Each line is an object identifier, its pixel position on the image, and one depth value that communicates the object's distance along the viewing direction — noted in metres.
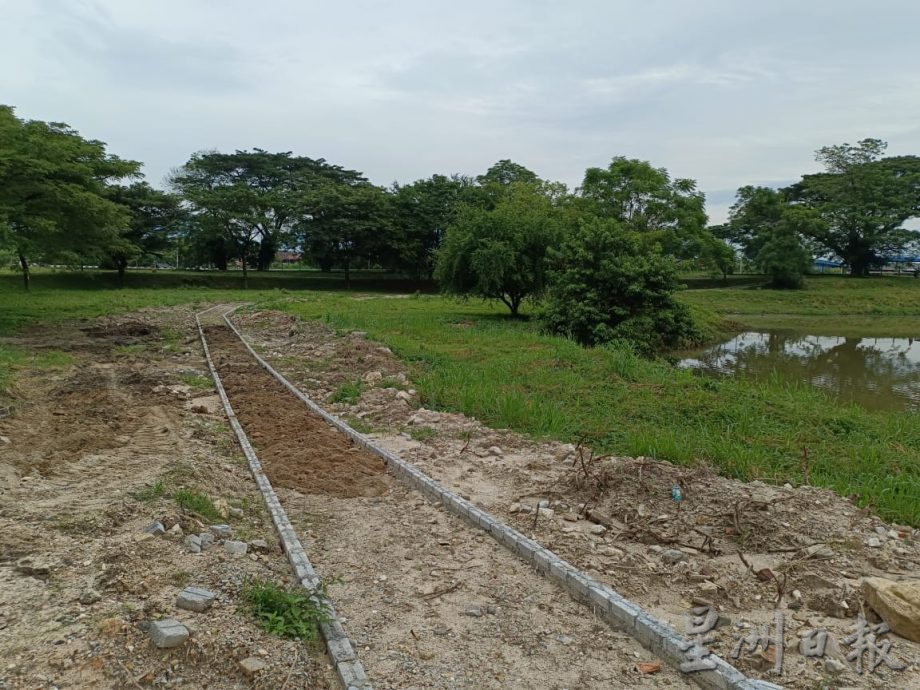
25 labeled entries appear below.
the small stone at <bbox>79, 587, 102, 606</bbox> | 3.63
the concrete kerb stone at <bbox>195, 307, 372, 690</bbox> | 3.11
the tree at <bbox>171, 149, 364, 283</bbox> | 45.69
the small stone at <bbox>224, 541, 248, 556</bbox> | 4.51
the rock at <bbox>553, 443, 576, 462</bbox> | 6.95
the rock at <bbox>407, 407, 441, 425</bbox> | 8.55
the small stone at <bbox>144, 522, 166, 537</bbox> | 4.64
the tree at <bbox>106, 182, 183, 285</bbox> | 43.69
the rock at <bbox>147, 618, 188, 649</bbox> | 3.22
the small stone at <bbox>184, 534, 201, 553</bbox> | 4.48
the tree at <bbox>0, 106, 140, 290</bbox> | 16.45
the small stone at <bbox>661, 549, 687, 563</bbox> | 4.54
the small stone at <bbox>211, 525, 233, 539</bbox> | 4.82
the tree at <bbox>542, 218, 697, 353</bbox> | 19.97
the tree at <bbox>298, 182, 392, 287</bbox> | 47.16
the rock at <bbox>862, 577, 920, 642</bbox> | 3.54
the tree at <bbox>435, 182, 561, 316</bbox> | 24.23
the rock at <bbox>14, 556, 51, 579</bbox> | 3.96
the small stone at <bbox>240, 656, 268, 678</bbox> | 3.11
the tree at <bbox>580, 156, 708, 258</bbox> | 36.19
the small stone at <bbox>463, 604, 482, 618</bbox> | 3.83
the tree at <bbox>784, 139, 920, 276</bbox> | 48.34
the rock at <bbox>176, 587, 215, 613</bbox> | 3.61
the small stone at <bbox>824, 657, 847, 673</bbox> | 3.24
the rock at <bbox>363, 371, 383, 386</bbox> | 10.95
